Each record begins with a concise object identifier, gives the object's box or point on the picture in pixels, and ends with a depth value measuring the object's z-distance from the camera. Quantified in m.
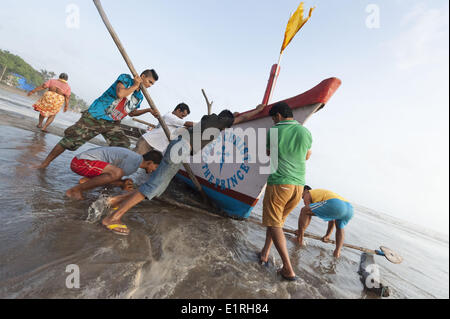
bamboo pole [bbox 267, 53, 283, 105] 3.81
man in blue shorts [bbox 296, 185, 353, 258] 3.19
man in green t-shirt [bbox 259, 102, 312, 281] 2.16
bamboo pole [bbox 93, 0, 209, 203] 2.93
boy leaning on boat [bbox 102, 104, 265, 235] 2.08
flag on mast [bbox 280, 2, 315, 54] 3.38
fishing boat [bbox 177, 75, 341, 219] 2.52
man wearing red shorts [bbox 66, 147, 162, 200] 2.58
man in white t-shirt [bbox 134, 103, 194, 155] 3.99
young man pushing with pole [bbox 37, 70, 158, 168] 3.04
